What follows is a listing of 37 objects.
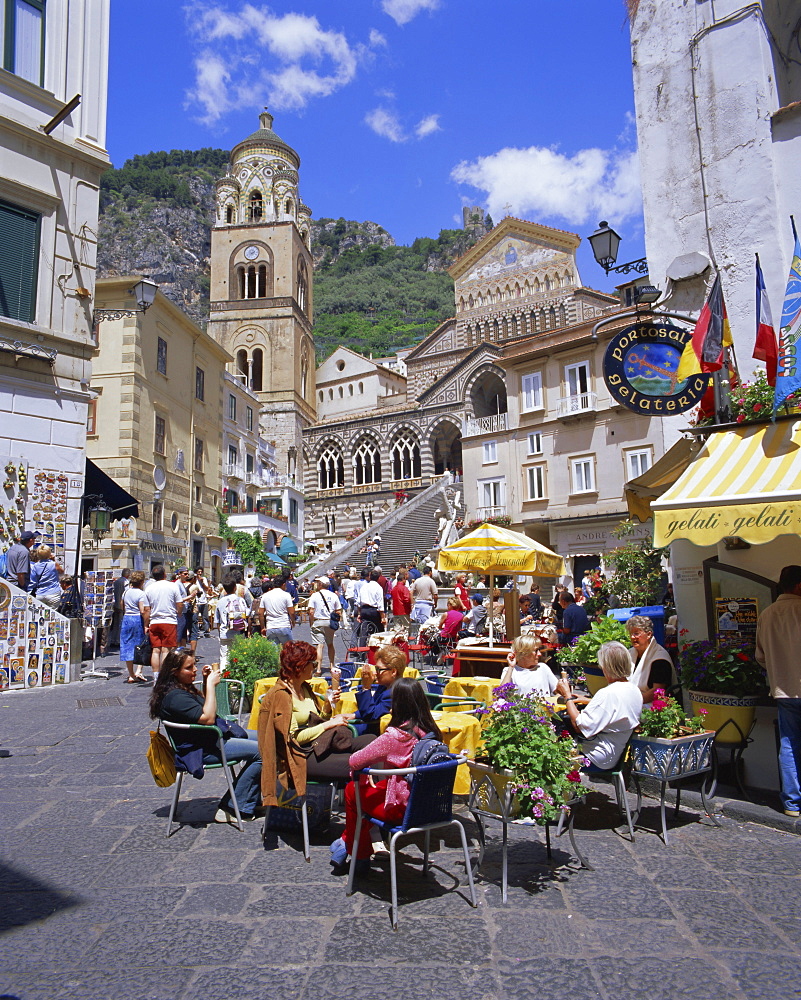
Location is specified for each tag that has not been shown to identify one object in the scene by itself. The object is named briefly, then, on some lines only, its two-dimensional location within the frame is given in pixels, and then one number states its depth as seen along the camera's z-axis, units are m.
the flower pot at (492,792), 3.90
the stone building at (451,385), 45.09
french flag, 6.27
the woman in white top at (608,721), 4.60
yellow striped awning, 5.34
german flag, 6.80
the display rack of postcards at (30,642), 10.08
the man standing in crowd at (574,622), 10.70
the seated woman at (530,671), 5.40
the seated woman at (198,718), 4.83
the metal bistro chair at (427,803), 3.59
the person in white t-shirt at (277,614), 9.94
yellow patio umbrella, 10.90
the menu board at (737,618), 6.41
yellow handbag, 4.86
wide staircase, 30.75
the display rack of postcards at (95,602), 13.38
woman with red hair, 4.40
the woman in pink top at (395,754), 3.76
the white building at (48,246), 11.80
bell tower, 52.72
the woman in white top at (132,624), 11.16
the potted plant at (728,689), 5.50
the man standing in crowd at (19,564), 10.52
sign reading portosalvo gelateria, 7.41
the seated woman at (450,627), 12.06
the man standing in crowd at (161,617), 10.34
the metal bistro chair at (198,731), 4.76
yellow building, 23.16
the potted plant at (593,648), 6.86
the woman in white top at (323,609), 10.84
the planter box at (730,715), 5.48
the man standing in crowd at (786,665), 5.06
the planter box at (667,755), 4.59
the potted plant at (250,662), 7.77
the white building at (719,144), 8.22
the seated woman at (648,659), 5.73
